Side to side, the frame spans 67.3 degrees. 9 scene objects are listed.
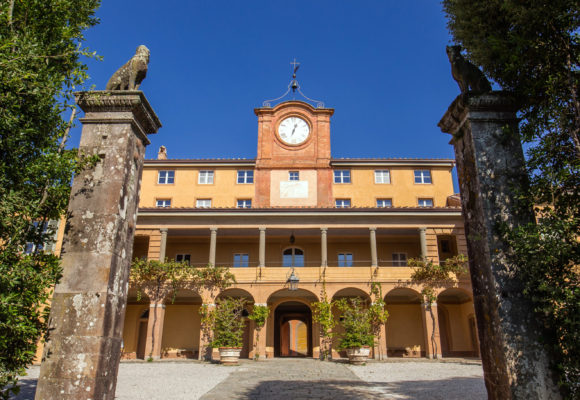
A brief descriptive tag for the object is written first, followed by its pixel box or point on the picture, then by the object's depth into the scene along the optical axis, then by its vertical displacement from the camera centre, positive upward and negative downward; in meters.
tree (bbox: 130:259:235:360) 23.92 +3.00
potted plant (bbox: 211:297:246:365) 20.38 +0.12
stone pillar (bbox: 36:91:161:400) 4.55 +0.86
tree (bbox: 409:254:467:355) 23.88 +3.24
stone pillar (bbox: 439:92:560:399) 4.58 +1.11
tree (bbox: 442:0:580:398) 4.41 +2.18
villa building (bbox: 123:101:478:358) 24.75 +6.03
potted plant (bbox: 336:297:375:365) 20.12 -0.05
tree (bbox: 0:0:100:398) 4.35 +1.86
